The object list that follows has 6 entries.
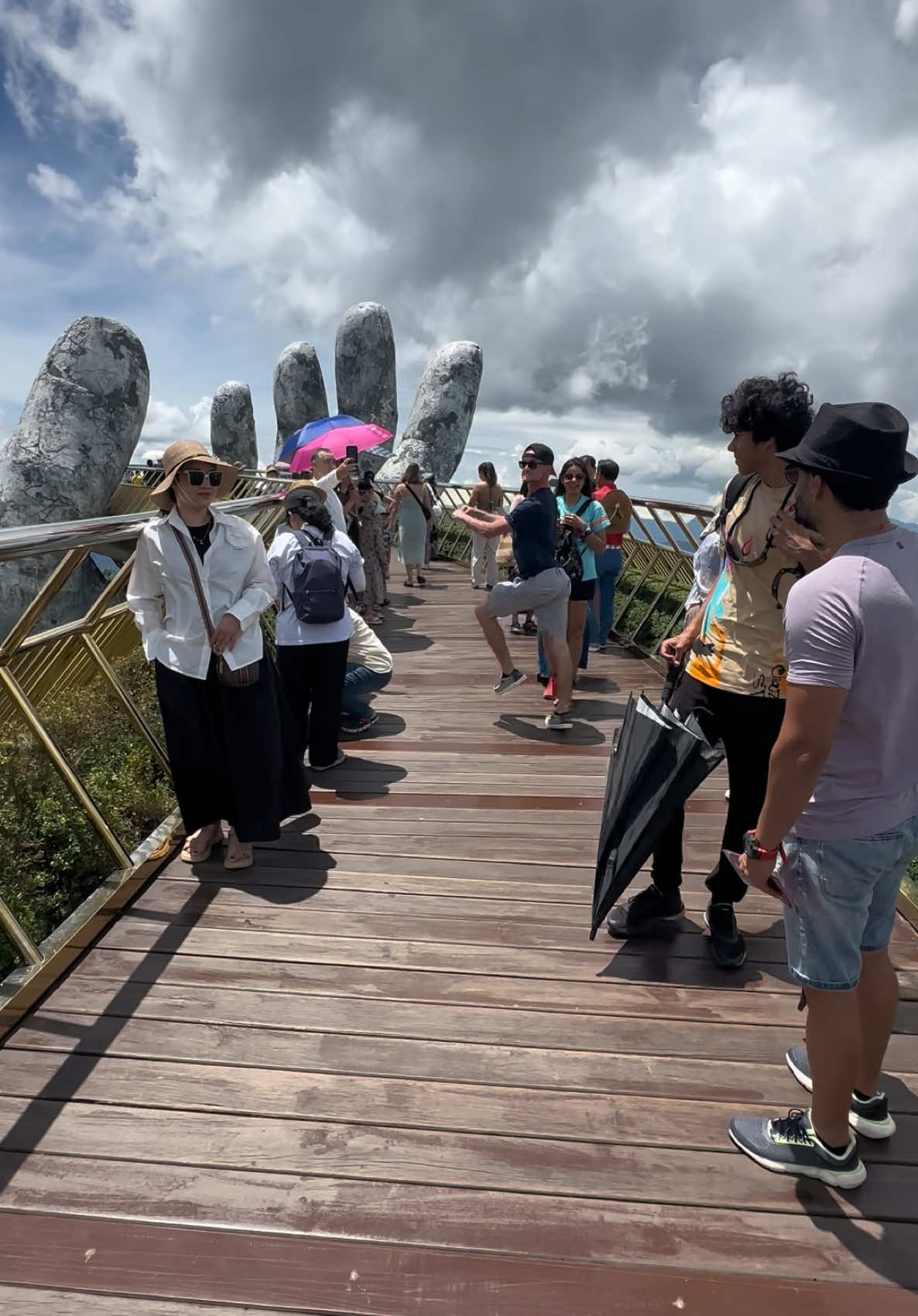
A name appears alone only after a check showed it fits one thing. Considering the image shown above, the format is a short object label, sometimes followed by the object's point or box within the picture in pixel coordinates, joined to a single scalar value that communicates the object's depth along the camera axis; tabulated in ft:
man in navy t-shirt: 14.61
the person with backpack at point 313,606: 12.34
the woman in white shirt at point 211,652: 8.95
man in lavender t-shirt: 4.54
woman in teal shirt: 16.69
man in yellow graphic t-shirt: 7.17
